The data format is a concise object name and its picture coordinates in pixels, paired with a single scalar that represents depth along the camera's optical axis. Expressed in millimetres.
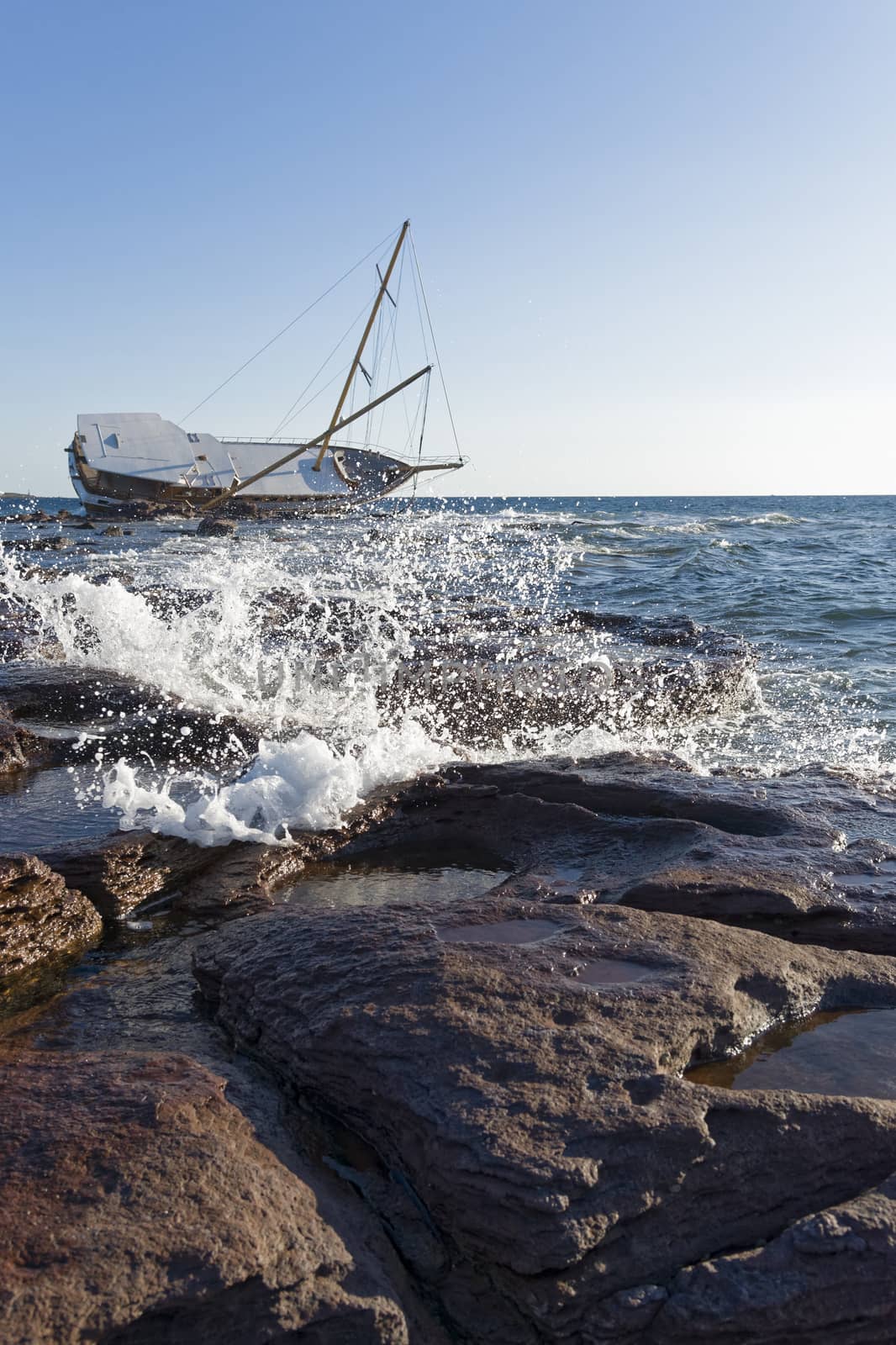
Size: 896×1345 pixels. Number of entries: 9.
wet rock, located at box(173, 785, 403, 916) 3916
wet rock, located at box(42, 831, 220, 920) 3904
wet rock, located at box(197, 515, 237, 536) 30594
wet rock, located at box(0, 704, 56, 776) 5621
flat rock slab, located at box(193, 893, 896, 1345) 1998
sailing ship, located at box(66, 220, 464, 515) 41656
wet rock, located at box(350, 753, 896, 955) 3545
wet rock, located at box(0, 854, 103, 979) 3434
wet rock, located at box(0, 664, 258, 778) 5820
